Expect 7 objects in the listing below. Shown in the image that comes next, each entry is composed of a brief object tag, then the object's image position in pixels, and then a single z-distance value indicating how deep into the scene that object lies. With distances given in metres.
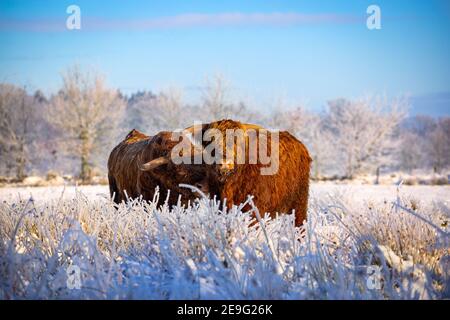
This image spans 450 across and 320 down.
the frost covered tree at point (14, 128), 31.31
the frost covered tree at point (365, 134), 33.12
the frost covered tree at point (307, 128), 33.44
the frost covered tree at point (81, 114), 29.84
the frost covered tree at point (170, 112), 34.81
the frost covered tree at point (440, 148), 44.41
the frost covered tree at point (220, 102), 31.67
